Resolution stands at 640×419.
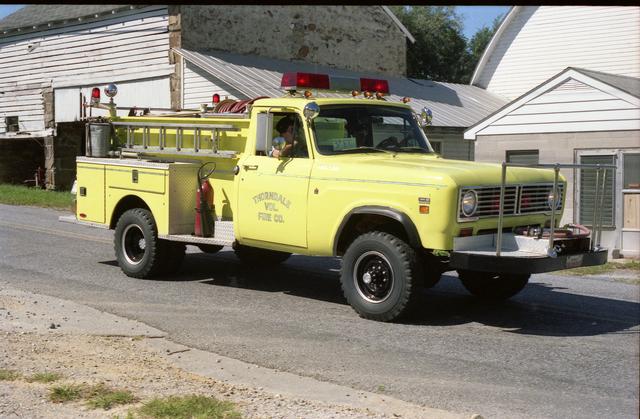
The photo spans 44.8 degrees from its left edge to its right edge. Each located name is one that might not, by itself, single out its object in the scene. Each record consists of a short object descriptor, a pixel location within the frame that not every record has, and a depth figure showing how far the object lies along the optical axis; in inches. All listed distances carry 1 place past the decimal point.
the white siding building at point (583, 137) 590.9
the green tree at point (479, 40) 2117.9
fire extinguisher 373.1
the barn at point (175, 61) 873.5
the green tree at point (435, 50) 1895.9
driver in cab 331.6
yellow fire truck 282.8
